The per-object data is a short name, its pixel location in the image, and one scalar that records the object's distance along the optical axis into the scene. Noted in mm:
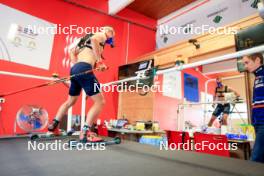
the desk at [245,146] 2323
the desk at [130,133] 3311
